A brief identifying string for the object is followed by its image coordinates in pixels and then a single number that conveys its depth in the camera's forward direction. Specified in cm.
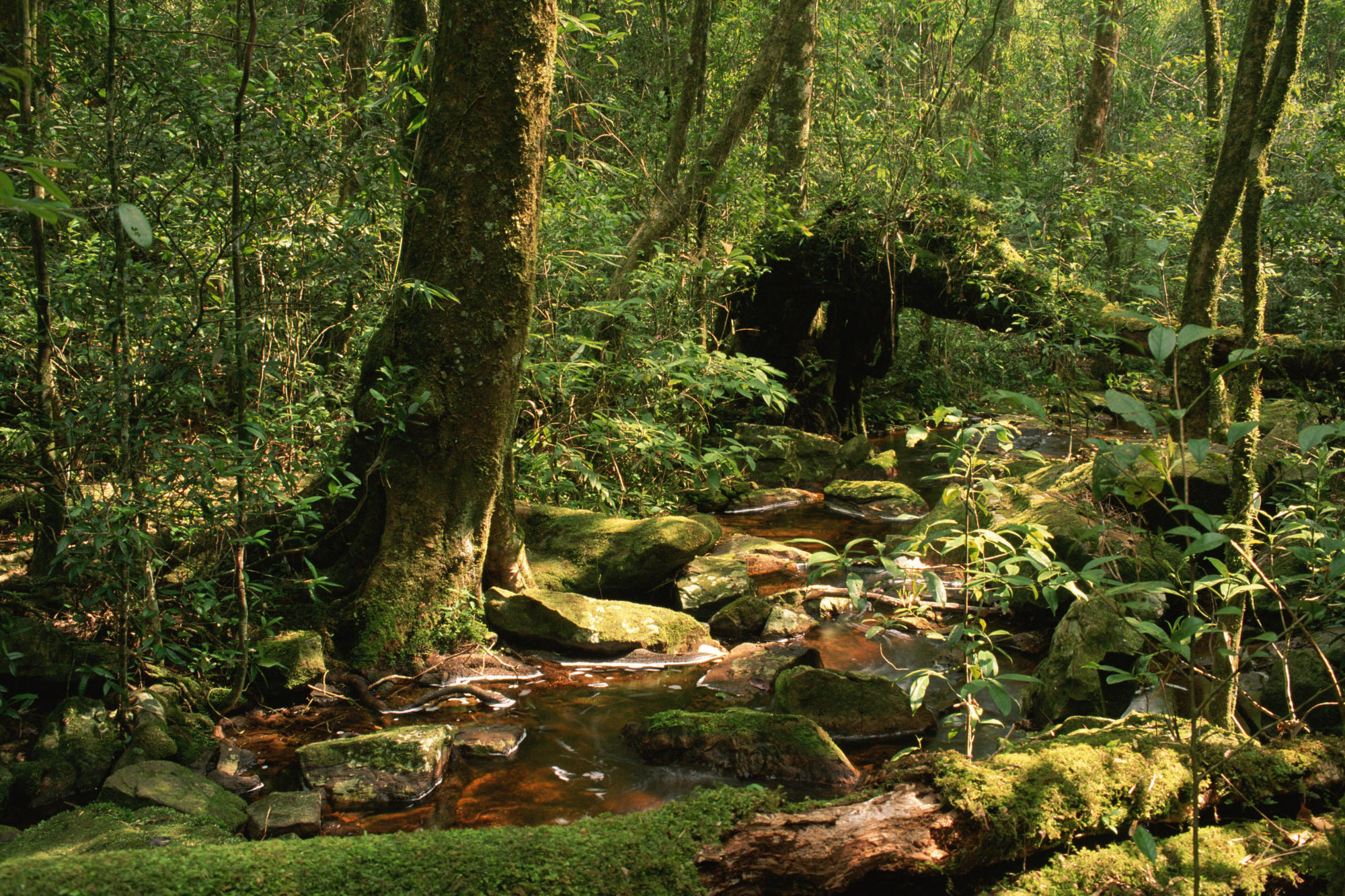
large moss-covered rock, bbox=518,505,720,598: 582
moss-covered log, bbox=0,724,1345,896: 182
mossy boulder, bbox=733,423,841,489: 997
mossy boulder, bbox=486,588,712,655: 508
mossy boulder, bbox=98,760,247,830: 297
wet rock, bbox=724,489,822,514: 901
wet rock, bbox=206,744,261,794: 344
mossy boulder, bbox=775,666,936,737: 424
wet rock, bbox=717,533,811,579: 695
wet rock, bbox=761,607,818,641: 554
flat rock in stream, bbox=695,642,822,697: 474
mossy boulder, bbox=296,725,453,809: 336
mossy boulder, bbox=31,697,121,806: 320
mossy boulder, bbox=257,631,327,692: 414
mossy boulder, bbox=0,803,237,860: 252
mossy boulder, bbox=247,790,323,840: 304
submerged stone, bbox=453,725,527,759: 387
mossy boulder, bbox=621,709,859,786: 372
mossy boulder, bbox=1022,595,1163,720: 407
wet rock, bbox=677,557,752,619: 589
